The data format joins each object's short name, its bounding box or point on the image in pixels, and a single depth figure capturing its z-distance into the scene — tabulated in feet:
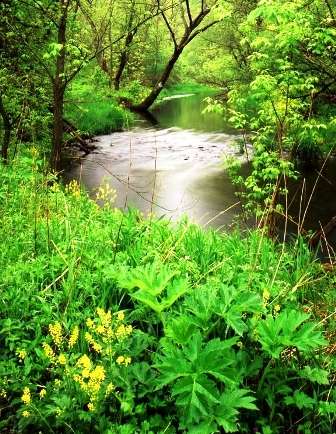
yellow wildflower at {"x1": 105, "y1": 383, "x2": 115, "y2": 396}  7.79
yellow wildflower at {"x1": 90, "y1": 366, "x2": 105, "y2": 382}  7.57
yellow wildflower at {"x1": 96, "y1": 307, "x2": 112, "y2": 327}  8.35
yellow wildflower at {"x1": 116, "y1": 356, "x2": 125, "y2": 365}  8.20
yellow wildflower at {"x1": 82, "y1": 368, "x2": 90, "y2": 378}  7.54
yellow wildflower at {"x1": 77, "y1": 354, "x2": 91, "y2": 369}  7.54
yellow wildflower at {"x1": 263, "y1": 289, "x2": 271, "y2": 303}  9.39
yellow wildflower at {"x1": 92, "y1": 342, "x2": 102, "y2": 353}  8.36
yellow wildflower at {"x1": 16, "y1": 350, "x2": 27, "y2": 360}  8.52
